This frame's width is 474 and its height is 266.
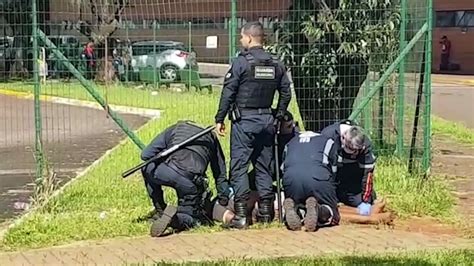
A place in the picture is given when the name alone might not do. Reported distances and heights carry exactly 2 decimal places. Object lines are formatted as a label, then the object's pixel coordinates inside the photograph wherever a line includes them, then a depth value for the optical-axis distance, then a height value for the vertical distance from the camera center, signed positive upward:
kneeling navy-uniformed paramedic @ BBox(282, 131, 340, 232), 8.25 -1.32
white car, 11.69 -0.22
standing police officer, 8.27 -0.62
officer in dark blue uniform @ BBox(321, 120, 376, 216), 8.45 -1.23
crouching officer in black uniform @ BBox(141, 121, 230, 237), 8.10 -1.23
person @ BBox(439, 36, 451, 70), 44.12 -0.57
